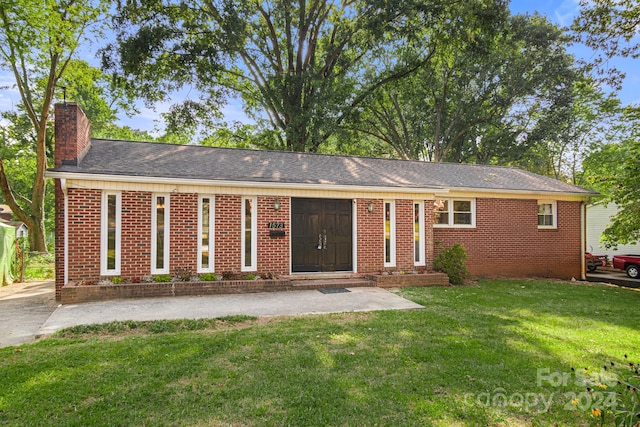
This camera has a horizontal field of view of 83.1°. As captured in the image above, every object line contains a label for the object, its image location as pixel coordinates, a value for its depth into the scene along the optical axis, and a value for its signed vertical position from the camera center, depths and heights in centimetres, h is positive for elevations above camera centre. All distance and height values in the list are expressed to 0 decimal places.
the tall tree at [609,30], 749 +400
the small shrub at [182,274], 845 -131
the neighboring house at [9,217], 3803 +27
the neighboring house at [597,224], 2067 -31
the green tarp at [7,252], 1033 -100
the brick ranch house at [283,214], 817 +14
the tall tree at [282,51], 1706 +899
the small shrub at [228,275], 877 -137
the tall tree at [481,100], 2228 +800
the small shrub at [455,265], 1043 -134
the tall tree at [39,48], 1452 +805
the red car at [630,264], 1533 -198
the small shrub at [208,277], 852 -138
